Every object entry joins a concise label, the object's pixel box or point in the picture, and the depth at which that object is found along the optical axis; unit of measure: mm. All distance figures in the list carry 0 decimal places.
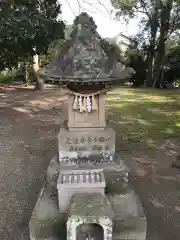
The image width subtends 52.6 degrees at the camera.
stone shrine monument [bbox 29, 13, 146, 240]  2958
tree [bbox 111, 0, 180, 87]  13327
